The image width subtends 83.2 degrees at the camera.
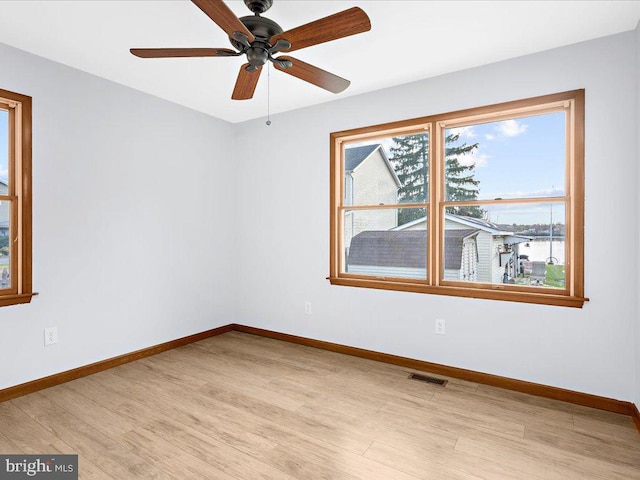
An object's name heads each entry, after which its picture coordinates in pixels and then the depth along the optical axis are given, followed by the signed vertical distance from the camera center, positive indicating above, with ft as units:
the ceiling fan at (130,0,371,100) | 5.46 +3.40
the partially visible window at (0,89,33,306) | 8.84 +1.00
